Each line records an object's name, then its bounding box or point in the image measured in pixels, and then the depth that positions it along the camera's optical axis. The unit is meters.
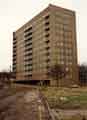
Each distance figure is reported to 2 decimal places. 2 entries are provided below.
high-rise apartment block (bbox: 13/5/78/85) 43.59
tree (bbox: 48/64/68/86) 39.62
